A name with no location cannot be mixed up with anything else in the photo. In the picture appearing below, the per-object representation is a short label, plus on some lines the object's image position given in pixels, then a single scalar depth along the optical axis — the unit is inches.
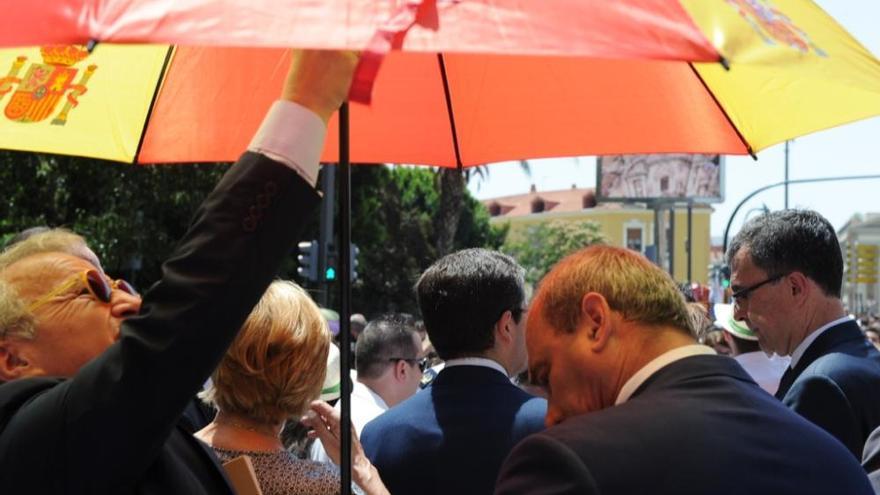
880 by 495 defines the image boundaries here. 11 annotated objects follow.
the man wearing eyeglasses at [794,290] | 165.2
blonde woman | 118.7
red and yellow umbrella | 78.2
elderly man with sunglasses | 67.8
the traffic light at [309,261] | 731.4
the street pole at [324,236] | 717.9
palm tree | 1483.6
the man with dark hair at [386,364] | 237.0
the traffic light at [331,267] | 734.5
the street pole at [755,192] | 1280.3
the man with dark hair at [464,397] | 131.6
